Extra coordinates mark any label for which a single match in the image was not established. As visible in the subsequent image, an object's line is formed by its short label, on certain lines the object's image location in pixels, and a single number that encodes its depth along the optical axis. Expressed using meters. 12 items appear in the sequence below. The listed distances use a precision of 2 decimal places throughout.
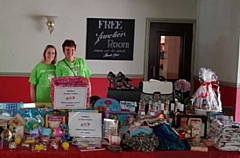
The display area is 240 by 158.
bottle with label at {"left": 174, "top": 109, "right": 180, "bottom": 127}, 2.47
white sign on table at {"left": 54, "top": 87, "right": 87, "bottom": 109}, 2.40
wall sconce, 5.39
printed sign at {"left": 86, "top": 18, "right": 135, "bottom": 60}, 5.61
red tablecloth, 2.04
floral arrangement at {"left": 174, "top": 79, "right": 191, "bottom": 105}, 3.42
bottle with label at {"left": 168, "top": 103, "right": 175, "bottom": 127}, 2.48
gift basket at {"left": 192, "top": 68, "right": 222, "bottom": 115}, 2.69
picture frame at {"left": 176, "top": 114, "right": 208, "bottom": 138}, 2.41
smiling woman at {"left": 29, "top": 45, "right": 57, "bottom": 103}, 3.36
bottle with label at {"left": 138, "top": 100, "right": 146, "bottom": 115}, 2.52
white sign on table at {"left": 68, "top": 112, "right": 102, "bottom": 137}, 2.31
